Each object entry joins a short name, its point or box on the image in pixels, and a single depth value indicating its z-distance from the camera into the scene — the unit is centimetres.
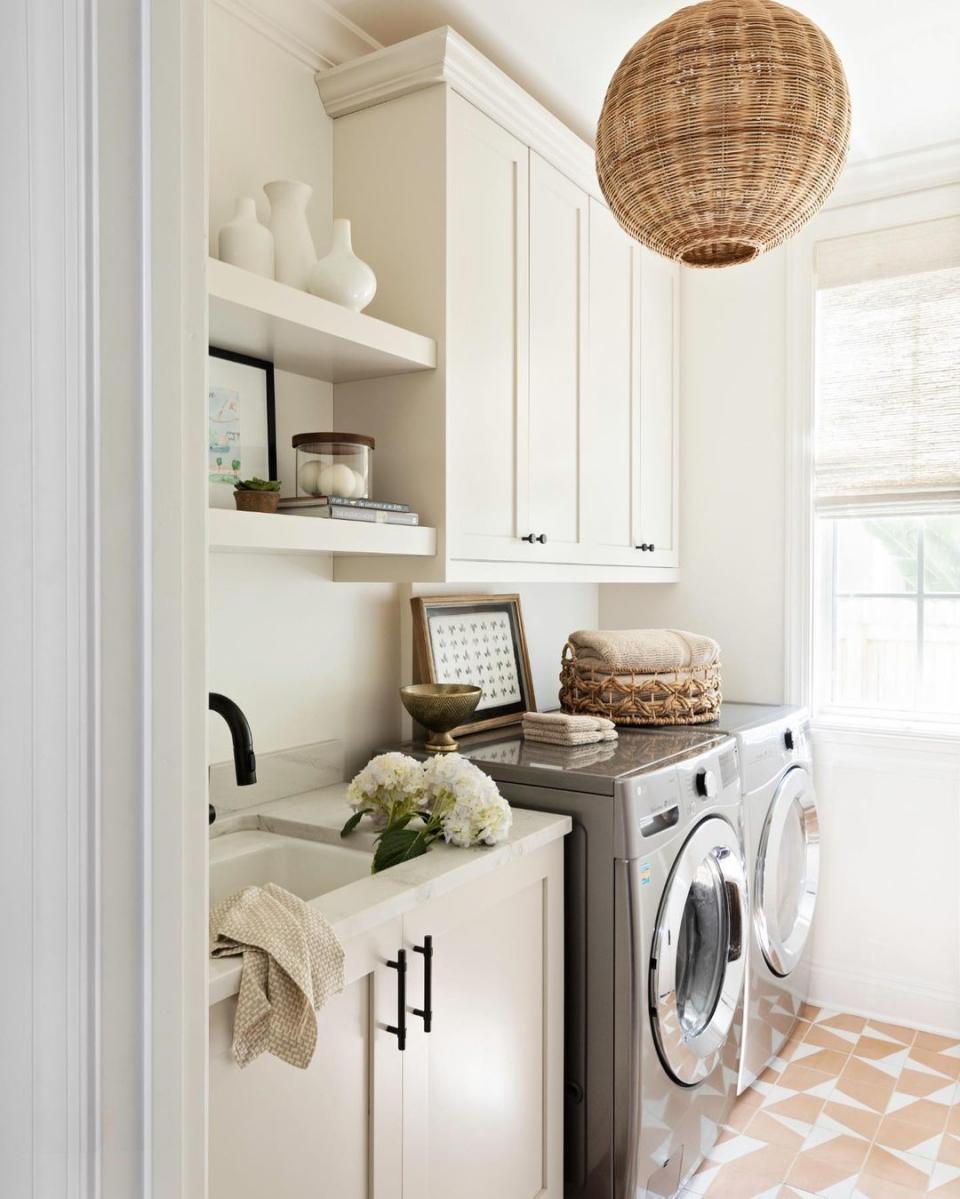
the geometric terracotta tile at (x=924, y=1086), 242
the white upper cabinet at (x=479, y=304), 198
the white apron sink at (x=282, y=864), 170
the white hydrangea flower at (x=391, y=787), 168
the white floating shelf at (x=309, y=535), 153
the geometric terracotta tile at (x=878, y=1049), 263
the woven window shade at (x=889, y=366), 275
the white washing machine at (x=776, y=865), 239
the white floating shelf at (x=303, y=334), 155
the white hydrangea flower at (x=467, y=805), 161
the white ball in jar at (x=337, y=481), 178
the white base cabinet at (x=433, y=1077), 118
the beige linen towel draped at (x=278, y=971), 112
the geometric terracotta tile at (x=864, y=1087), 239
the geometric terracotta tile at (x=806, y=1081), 245
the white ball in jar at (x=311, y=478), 178
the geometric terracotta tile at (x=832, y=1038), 269
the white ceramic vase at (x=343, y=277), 177
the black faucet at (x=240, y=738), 137
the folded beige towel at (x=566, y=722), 219
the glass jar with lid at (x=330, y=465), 178
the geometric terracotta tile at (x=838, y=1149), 213
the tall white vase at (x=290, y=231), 178
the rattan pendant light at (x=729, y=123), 141
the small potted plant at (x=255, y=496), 167
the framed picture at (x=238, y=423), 180
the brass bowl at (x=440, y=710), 206
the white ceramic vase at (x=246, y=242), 167
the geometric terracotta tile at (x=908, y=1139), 218
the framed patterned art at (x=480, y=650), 231
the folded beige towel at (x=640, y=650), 243
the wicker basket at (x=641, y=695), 242
